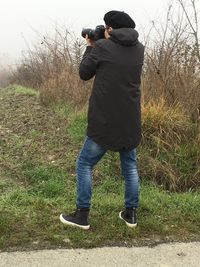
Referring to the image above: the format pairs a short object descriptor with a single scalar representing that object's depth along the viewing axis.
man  2.84
